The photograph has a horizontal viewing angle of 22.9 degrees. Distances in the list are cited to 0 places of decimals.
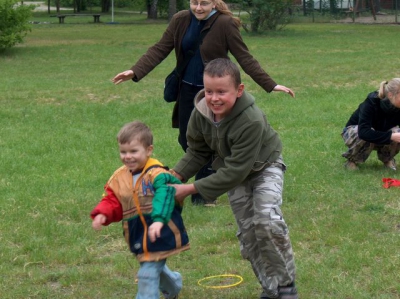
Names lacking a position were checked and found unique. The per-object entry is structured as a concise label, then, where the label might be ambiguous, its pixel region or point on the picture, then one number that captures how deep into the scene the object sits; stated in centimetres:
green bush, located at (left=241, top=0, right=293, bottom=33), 3600
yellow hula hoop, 619
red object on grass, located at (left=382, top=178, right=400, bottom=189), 924
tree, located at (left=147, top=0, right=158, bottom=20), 6103
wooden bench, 5484
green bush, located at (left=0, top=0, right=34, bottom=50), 2756
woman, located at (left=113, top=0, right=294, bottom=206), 783
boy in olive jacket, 527
